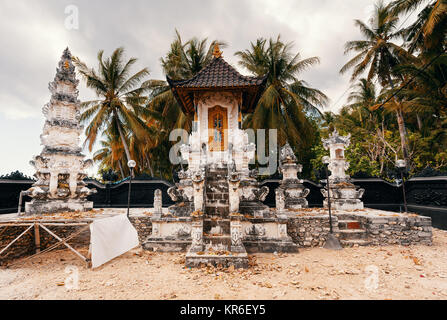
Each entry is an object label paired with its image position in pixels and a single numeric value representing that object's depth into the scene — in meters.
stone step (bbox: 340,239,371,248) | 7.08
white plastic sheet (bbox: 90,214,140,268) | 5.27
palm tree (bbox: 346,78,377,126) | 21.21
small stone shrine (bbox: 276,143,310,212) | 11.04
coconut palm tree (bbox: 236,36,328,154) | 15.15
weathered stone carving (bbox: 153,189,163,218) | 6.75
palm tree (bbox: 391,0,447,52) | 10.44
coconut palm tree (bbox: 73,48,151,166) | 15.30
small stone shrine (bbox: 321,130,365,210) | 9.85
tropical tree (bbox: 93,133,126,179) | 18.45
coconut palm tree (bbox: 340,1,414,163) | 16.38
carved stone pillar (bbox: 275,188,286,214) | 6.77
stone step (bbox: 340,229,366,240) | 7.26
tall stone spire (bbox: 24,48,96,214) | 8.47
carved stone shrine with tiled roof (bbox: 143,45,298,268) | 5.64
